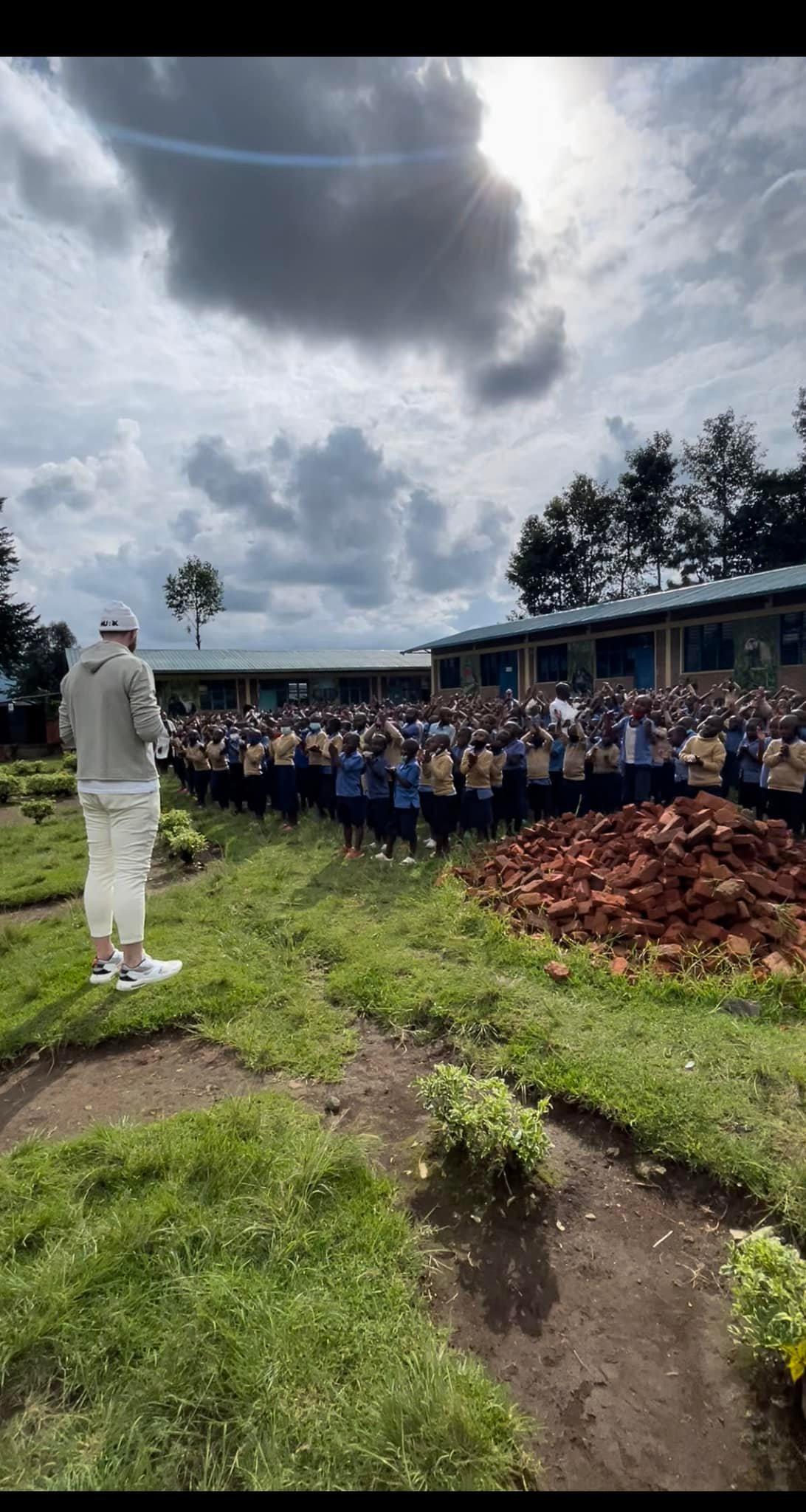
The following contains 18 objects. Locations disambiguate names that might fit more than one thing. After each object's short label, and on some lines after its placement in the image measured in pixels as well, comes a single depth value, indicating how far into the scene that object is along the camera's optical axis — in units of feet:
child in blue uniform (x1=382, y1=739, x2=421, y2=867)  26.86
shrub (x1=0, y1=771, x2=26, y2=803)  53.01
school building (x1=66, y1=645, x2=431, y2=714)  107.65
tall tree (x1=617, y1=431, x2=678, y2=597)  136.15
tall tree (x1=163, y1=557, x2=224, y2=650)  157.48
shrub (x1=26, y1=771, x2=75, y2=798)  54.13
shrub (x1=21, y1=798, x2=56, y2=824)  42.04
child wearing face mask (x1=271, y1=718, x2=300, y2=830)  33.65
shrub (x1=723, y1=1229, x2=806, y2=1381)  5.83
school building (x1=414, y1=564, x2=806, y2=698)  63.67
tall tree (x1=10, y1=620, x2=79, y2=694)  119.65
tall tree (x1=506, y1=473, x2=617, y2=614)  144.46
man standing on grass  12.46
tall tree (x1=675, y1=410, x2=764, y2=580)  127.34
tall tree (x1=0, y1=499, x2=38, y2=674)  118.73
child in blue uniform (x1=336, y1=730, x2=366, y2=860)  28.27
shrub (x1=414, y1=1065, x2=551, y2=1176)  8.64
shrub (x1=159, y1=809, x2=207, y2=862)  27.30
